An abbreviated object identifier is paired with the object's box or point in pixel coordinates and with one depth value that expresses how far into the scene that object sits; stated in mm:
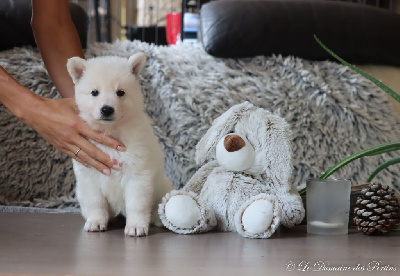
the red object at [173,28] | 3311
